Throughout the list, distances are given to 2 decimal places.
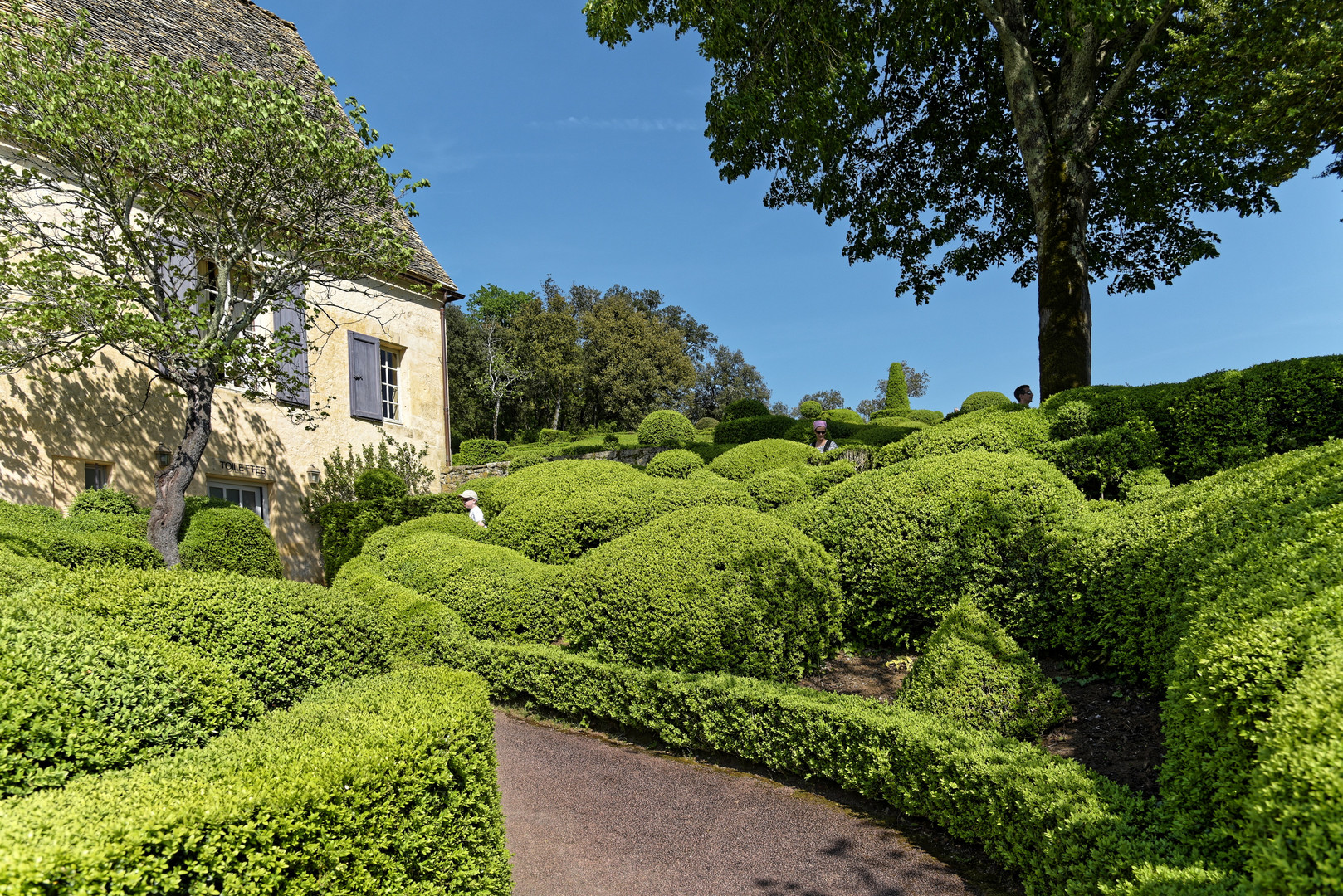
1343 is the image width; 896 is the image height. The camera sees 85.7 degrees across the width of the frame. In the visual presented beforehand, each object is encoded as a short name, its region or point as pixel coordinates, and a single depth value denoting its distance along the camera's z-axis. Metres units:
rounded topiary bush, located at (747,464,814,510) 9.11
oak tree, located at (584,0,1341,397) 10.53
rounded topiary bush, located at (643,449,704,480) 11.98
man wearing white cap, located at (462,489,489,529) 10.17
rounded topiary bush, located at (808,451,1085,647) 6.36
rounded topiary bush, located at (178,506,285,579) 10.38
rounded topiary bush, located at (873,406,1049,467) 8.02
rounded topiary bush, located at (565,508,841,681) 6.09
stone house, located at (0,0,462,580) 10.78
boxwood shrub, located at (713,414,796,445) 18.91
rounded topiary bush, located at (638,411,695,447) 21.70
